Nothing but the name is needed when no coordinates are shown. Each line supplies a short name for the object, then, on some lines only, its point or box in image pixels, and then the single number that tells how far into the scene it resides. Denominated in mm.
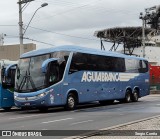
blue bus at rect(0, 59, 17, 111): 23906
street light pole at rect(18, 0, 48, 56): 33469
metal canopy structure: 102250
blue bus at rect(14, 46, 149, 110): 21719
